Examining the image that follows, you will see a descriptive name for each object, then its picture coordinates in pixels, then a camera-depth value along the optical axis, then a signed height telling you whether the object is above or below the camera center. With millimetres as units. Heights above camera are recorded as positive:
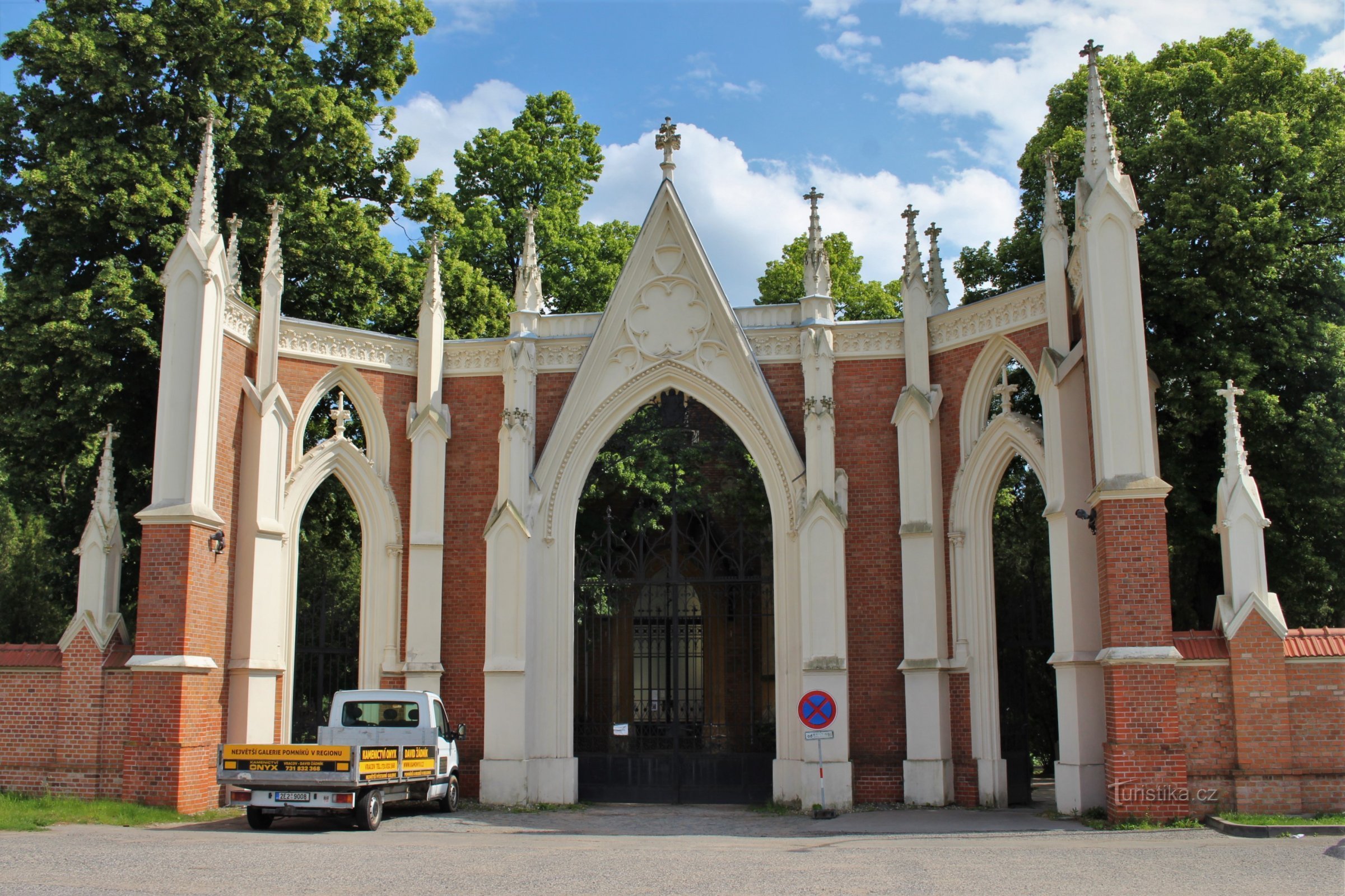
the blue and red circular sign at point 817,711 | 14930 -796
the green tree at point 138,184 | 17078 +6931
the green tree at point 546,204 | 25172 +9436
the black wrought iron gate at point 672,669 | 17391 -327
